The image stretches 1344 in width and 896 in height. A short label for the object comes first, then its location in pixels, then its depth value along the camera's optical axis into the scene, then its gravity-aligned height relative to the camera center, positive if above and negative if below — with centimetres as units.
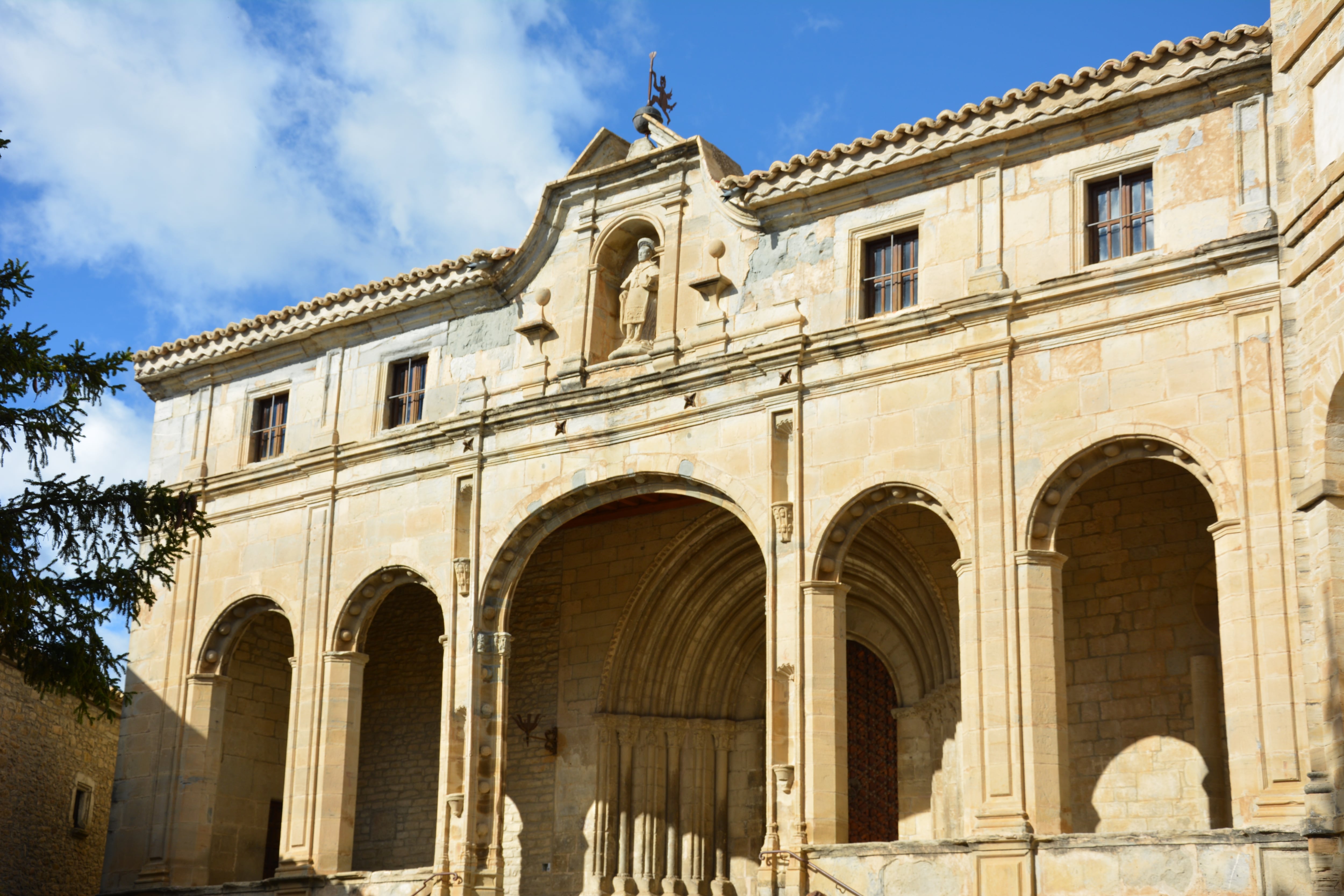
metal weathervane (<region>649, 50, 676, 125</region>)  2195 +988
